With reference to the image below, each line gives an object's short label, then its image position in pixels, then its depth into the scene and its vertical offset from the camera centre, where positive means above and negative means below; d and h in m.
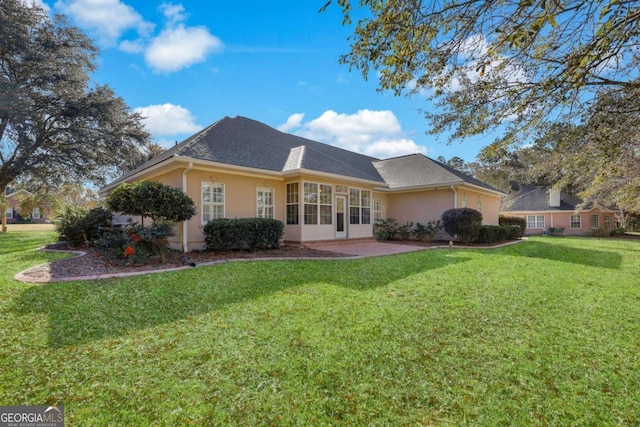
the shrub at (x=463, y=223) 13.95 -0.28
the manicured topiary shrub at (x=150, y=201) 8.00 +0.51
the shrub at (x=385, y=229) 16.37 -0.62
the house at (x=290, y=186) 10.25 +1.42
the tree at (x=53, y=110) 16.67 +6.60
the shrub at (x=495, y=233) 15.03 -0.89
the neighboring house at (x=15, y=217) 44.72 +0.71
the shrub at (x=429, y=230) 15.62 -0.66
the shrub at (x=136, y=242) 7.51 -0.56
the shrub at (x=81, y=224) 11.68 -0.13
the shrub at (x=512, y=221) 22.11 -0.34
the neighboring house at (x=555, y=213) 26.70 +0.31
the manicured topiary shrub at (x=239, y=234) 9.54 -0.46
